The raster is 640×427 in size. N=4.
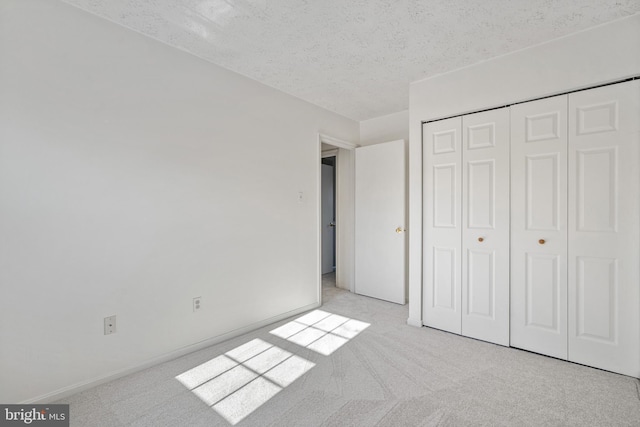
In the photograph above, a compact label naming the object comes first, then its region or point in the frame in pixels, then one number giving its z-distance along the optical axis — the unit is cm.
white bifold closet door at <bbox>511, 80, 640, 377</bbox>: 213
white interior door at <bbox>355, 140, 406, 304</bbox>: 390
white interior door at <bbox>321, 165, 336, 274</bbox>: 588
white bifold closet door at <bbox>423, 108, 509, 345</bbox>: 267
